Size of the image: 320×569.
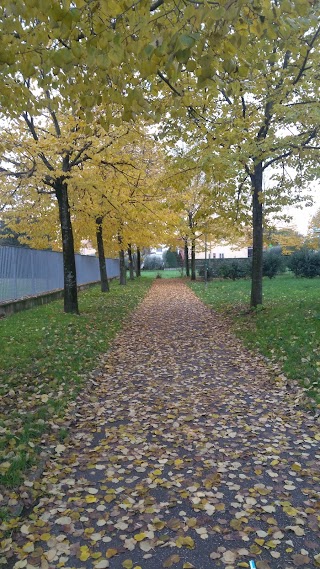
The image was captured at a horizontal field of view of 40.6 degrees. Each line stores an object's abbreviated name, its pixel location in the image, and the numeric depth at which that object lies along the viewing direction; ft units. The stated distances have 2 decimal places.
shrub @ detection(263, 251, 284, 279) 95.40
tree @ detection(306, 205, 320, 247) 98.09
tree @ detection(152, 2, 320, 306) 25.72
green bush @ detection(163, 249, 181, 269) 225.64
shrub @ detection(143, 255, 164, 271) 224.94
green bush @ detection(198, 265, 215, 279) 109.89
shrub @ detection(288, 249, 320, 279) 90.58
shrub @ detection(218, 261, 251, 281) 97.81
